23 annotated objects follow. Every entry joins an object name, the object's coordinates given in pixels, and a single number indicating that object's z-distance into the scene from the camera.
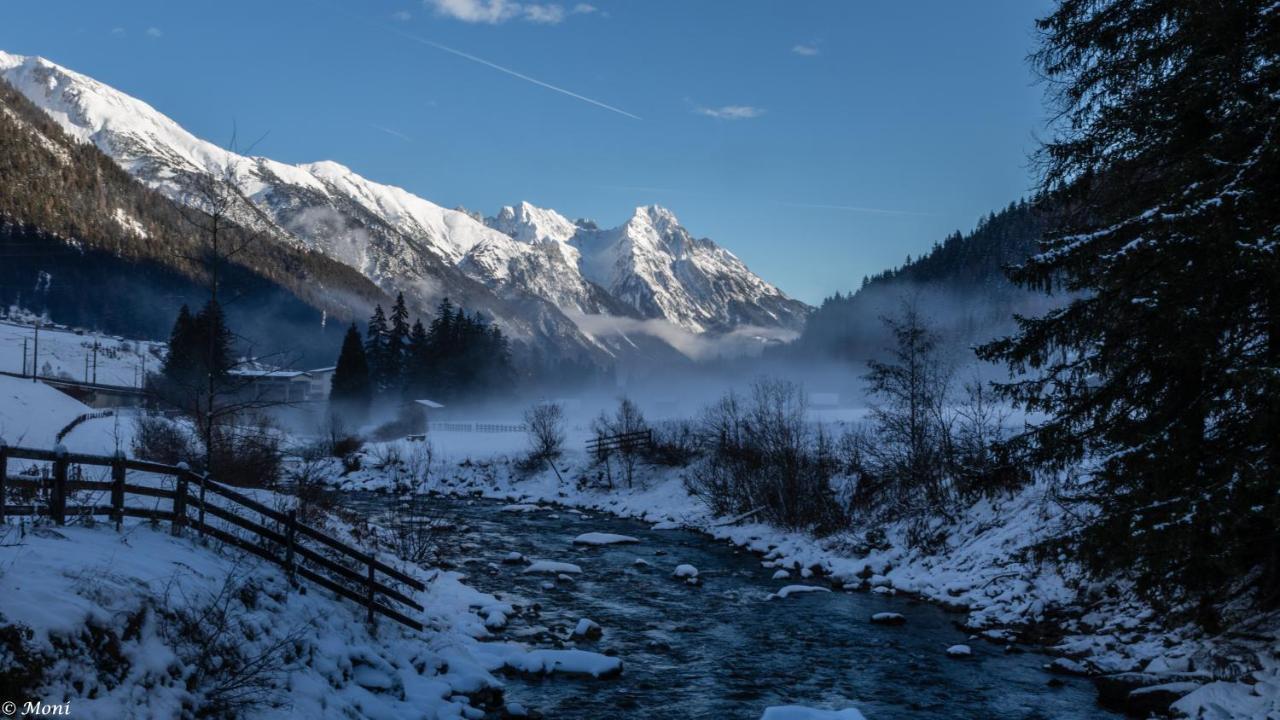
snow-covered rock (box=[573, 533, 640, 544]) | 33.03
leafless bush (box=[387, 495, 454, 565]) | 24.59
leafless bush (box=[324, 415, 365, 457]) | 62.22
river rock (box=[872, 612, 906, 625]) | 19.88
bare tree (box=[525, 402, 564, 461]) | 56.47
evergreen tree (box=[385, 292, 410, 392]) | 91.75
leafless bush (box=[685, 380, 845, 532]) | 32.44
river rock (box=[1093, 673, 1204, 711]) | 12.94
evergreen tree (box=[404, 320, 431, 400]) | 89.75
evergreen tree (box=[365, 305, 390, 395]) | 91.56
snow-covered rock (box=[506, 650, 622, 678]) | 15.37
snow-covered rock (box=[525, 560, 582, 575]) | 25.83
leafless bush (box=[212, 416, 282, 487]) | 24.75
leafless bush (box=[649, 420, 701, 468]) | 49.81
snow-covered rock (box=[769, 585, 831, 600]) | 23.26
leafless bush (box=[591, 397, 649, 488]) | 51.90
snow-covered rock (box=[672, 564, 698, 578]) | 26.05
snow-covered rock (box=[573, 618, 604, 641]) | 18.09
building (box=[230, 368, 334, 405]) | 97.25
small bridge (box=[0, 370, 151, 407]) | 82.25
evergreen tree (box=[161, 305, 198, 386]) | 62.86
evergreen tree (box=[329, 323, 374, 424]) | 82.00
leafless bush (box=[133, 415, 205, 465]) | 28.11
